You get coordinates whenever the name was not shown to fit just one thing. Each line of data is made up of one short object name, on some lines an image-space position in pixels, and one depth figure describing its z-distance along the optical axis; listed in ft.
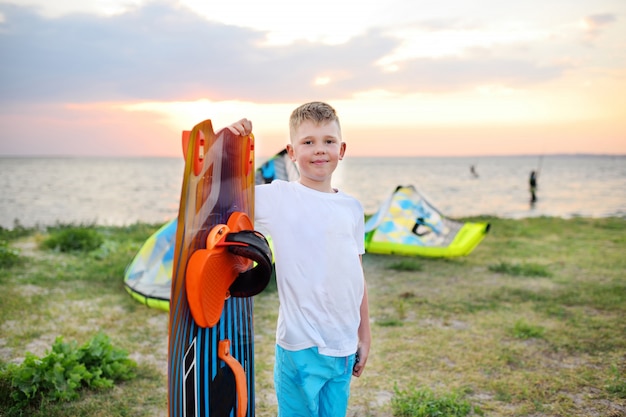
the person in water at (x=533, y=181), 79.77
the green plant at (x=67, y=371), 10.98
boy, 6.57
